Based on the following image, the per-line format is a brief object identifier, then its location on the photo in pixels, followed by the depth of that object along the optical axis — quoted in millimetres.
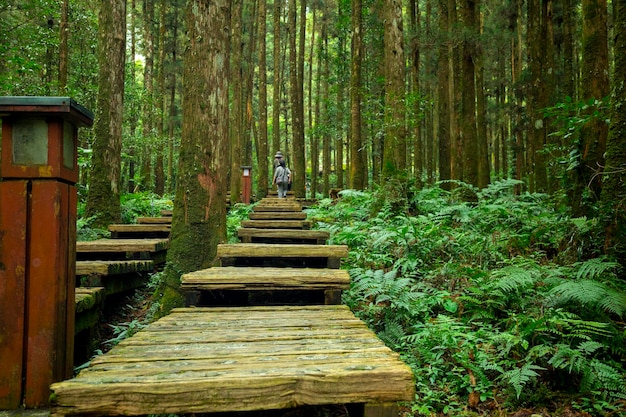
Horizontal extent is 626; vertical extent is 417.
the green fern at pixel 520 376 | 3040
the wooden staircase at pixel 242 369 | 1813
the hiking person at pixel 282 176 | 15531
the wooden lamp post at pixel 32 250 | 2248
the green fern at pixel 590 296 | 3527
